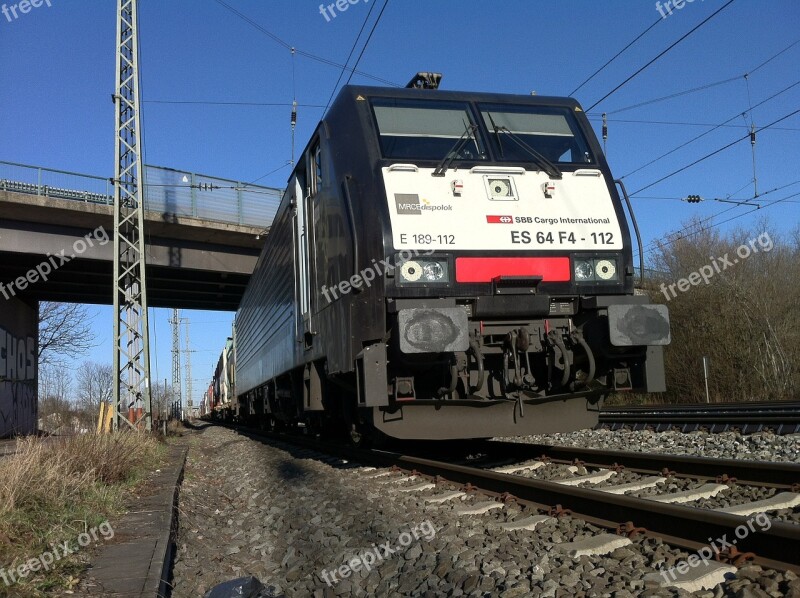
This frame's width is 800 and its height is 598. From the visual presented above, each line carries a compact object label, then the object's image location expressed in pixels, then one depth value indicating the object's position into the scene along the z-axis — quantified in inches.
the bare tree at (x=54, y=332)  1395.2
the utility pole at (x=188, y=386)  3111.7
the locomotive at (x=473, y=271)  226.7
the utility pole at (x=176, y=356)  2233.0
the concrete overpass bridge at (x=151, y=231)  717.9
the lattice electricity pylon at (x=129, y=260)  541.3
